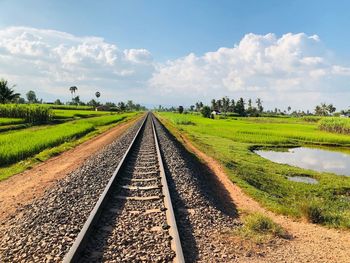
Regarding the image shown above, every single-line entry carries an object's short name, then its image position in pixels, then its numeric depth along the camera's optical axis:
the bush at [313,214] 8.16
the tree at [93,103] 176.44
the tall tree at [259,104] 188.75
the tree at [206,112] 103.49
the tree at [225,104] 164.00
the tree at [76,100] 185.81
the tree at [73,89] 188.75
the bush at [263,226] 6.83
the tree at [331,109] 173.25
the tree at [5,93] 68.42
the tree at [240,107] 142.75
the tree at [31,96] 180.98
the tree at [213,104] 176.18
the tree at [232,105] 158.45
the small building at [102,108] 144.56
